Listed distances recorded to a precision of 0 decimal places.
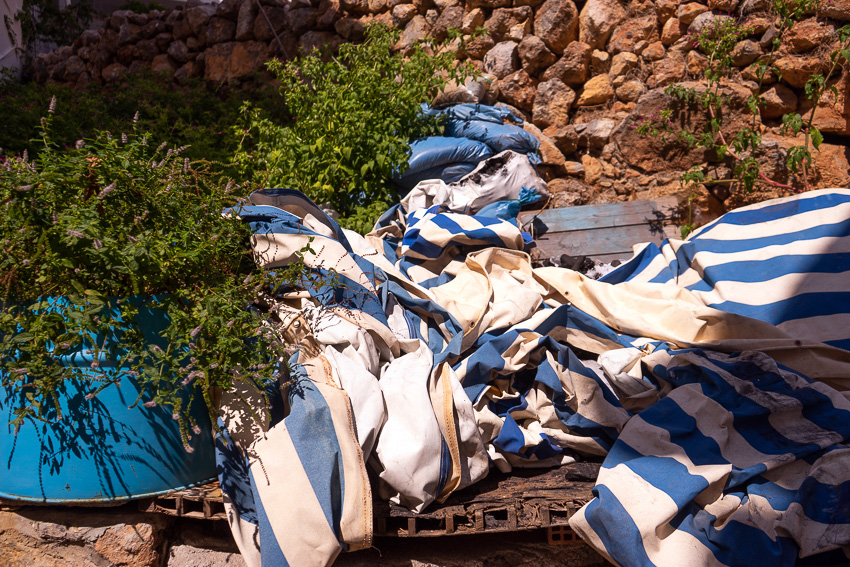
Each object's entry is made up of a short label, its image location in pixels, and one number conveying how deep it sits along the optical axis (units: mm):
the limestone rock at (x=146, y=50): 5926
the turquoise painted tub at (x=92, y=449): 1450
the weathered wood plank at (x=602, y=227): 3014
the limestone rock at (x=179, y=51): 5789
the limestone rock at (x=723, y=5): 3412
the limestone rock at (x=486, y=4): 4133
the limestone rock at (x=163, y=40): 5914
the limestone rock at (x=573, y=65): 3879
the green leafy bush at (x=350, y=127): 2879
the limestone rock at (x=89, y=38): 6289
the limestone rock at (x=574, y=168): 3732
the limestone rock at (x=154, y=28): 5953
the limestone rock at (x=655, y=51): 3641
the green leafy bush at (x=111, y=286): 1349
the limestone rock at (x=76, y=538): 1585
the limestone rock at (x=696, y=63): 3488
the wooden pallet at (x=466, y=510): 1569
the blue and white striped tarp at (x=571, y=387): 1461
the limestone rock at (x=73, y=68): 6177
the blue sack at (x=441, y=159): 3137
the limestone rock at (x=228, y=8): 5531
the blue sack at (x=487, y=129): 3377
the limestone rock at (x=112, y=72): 5812
